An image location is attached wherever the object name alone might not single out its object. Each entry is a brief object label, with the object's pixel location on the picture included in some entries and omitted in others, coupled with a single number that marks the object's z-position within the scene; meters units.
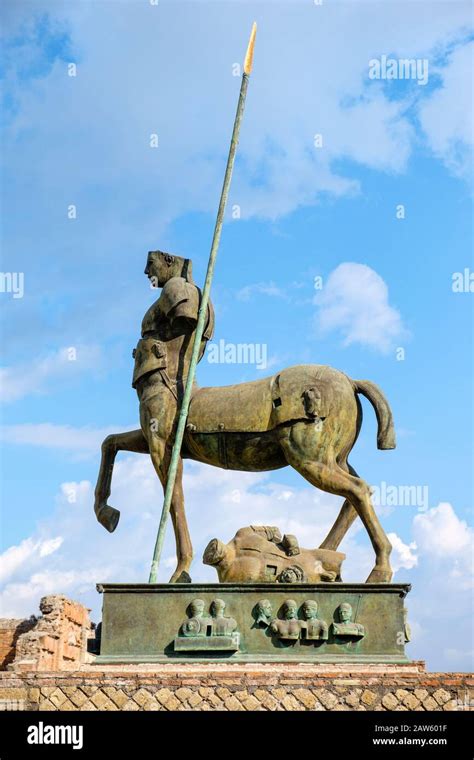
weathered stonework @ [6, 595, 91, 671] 15.48
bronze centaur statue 11.00
